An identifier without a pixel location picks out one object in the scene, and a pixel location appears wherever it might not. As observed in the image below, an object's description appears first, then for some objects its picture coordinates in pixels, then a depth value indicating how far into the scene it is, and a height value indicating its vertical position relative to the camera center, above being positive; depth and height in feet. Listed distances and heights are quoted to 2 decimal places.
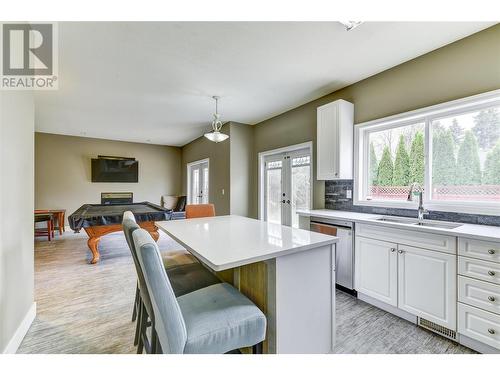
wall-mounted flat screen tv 21.42 +1.64
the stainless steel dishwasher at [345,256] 8.04 -2.53
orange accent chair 9.79 -1.08
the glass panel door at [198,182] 21.75 +0.45
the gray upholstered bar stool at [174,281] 4.27 -2.20
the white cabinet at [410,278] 5.78 -2.65
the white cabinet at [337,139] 9.53 +2.05
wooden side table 17.60 -2.42
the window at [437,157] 6.62 +1.05
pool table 10.84 -1.69
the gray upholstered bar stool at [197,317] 3.16 -2.14
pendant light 10.43 +2.32
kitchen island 4.22 -1.86
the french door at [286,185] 12.89 +0.08
